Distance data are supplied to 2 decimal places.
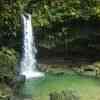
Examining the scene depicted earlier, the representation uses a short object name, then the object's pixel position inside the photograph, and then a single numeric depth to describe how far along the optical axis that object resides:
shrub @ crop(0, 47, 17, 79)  18.08
